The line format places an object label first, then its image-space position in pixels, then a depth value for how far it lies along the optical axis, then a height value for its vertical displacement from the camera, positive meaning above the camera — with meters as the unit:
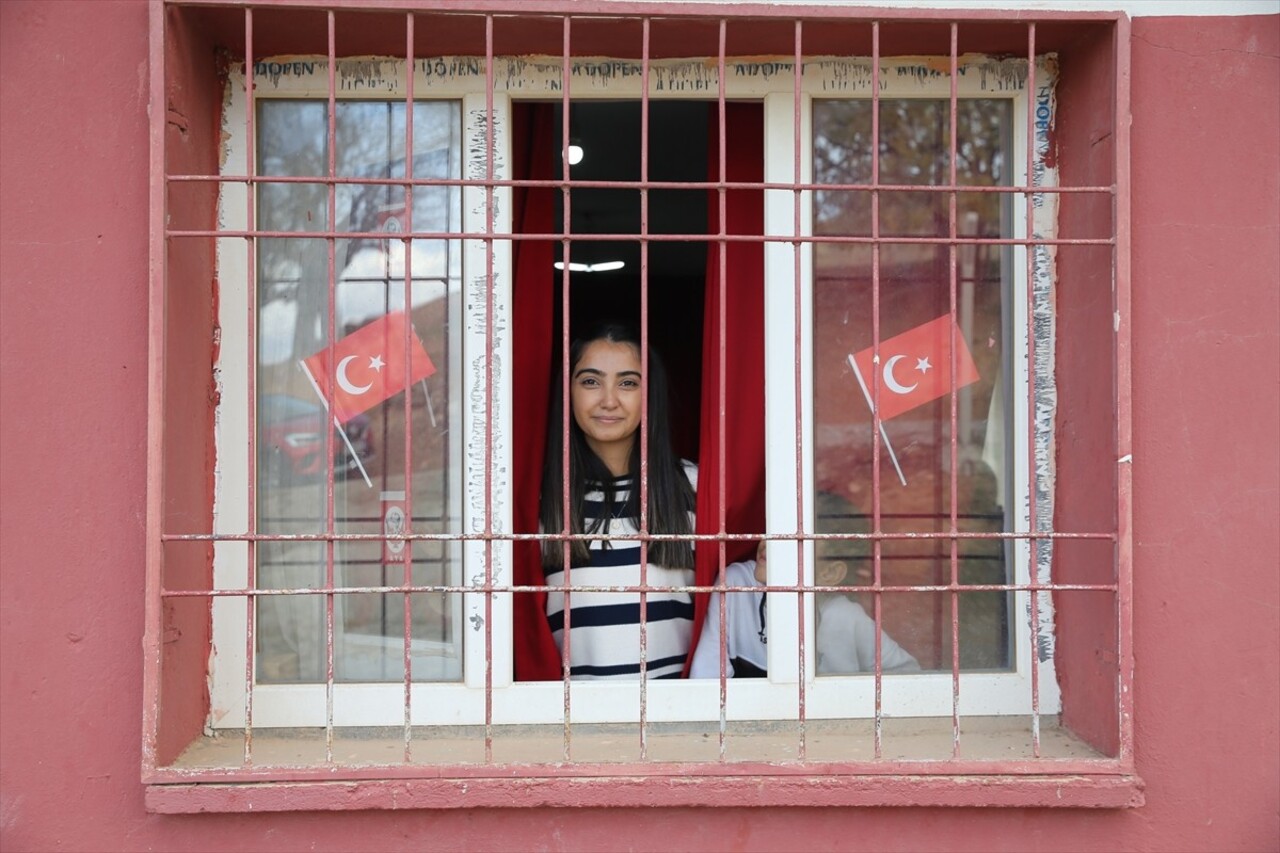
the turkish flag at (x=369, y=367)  2.67 +0.14
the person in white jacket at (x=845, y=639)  2.72 -0.51
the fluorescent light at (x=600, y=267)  5.67 +0.85
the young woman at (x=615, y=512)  3.00 -0.23
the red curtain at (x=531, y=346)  3.04 +0.22
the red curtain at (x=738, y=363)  2.92 +0.17
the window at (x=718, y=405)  2.49 +0.09
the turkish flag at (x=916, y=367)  2.73 +0.15
